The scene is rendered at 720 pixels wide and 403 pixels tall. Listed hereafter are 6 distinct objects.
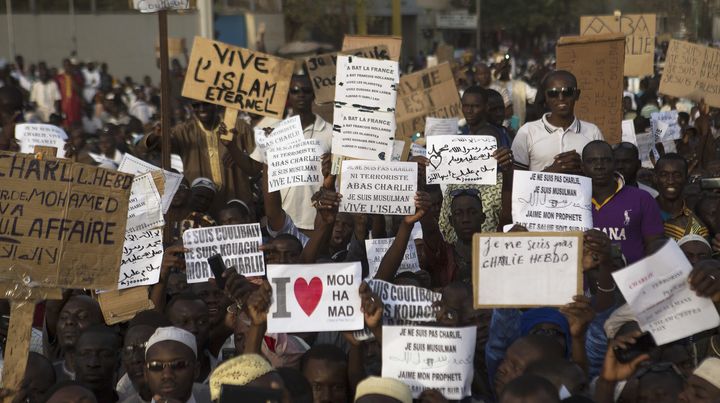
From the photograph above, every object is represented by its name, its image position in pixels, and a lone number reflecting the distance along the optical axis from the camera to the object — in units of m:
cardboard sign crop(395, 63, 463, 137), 10.73
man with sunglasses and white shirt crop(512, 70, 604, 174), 7.60
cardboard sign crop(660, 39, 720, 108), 10.91
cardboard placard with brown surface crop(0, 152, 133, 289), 5.69
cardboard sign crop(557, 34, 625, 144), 9.19
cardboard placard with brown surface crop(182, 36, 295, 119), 8.89
